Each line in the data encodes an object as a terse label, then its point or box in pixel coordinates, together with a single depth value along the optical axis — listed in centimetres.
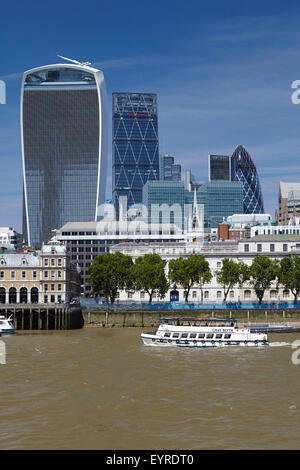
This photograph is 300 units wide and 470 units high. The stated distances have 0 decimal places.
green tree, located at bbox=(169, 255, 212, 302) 14912
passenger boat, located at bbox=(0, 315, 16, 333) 11669
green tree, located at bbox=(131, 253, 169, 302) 14700
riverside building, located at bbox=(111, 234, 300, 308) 16038
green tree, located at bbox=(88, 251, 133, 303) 14725
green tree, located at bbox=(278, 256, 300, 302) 14612
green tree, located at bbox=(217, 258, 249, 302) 14925
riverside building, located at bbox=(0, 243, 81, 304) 14538
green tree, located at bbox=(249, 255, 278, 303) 14850
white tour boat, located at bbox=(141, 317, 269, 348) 9538
